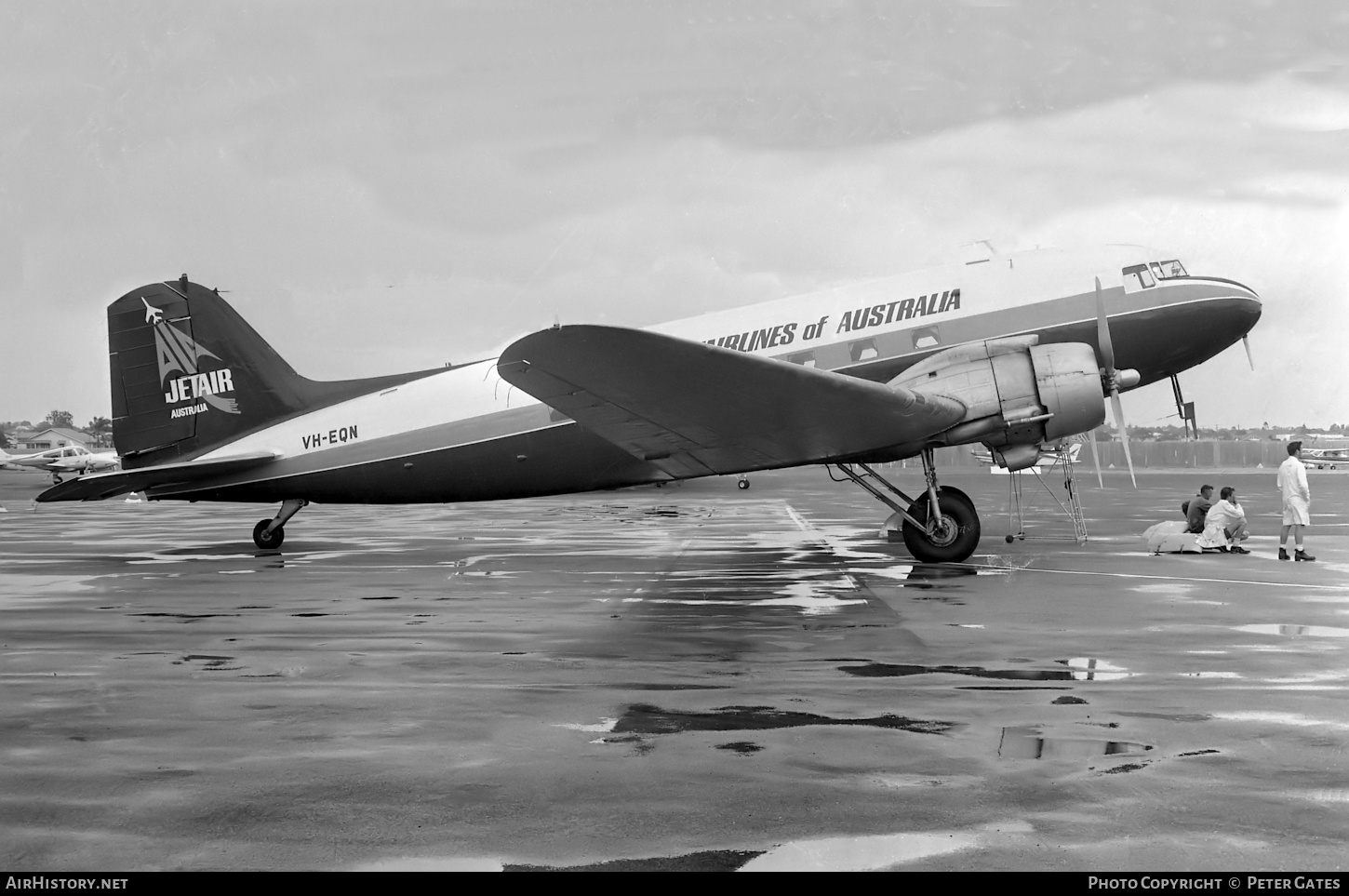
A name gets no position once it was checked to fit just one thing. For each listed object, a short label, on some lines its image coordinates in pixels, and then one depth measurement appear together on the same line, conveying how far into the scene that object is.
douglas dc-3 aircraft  15.41
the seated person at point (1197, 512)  22.33
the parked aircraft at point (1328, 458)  96.44
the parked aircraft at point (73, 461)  76.50
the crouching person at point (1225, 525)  20.30
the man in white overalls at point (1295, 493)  18.02
